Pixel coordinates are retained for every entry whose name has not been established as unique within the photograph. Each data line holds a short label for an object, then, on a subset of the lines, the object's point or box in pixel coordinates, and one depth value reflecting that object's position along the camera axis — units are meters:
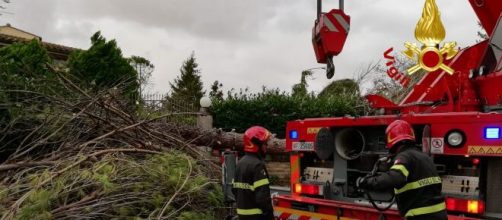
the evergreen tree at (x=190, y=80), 38.48
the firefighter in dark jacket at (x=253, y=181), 4.67
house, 16.34
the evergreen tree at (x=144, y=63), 21.96
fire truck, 4.01
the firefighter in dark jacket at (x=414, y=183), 3.73
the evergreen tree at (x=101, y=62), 12.58
